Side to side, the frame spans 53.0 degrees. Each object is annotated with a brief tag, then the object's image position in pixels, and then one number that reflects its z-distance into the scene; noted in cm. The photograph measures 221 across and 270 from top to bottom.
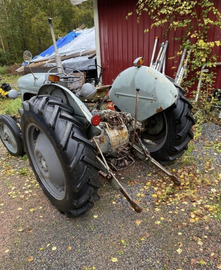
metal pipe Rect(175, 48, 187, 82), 461
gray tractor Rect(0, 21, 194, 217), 175
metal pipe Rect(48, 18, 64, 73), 293
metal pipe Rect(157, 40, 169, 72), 489
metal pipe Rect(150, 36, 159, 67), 502
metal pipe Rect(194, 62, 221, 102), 440
